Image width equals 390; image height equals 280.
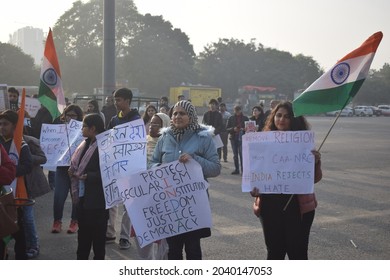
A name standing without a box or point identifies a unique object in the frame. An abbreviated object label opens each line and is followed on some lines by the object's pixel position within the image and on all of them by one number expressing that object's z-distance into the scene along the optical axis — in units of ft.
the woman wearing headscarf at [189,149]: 14.16
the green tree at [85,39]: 190.19
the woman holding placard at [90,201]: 15.89
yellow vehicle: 168.45
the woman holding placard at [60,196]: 22.54
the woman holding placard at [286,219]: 13.47
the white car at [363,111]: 203.10
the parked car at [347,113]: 200.75
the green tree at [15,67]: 169.07
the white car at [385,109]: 207.00
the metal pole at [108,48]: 41.24
